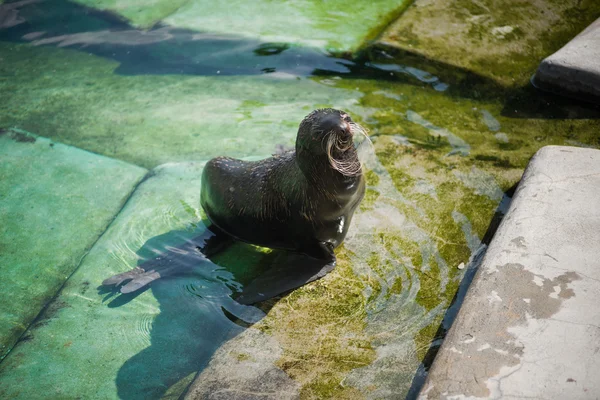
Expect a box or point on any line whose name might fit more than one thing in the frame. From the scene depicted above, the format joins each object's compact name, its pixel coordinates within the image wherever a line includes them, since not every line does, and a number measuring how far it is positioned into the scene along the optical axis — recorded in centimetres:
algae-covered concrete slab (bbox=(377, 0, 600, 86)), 603
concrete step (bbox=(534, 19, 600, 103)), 527
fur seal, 367
